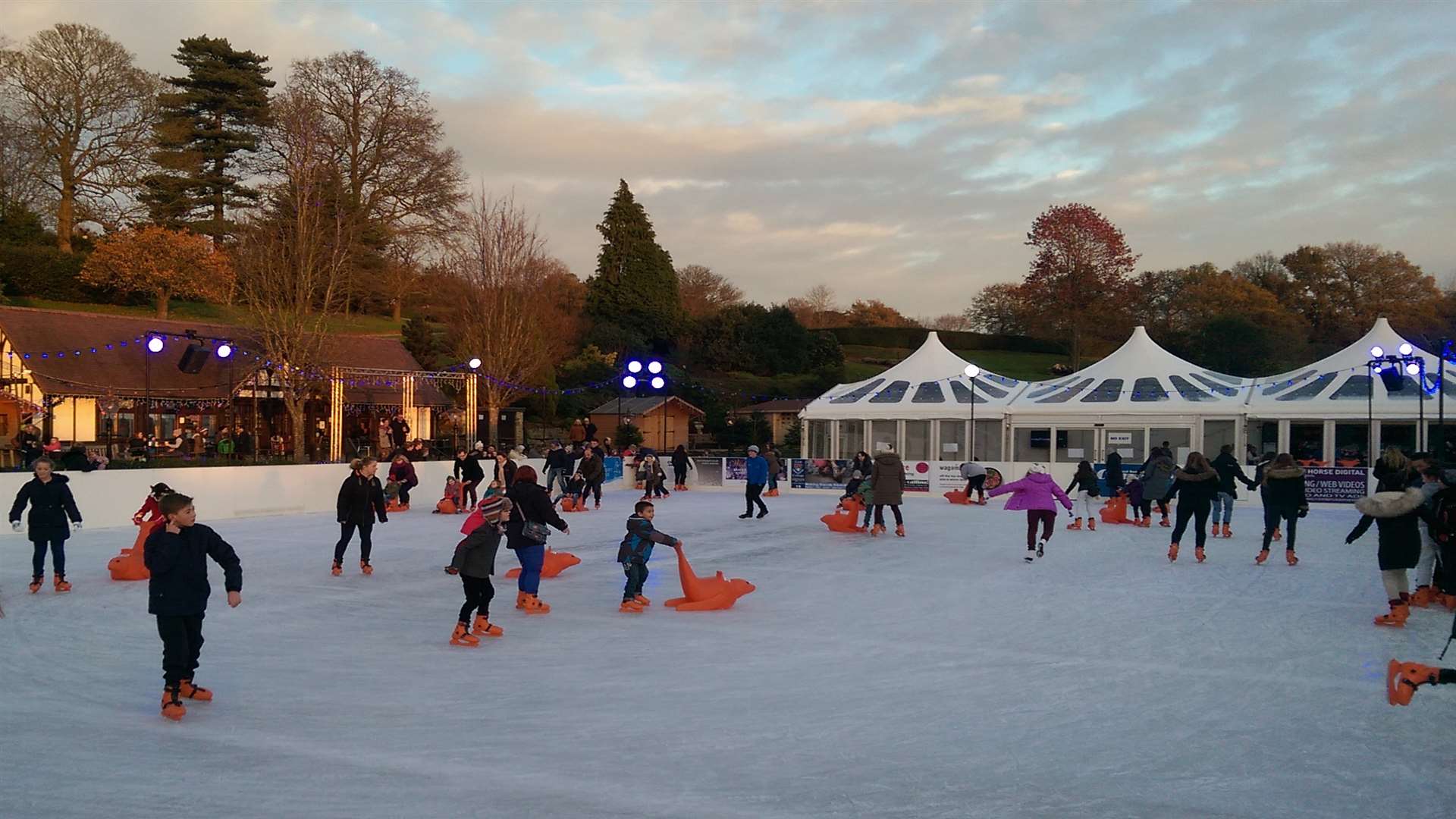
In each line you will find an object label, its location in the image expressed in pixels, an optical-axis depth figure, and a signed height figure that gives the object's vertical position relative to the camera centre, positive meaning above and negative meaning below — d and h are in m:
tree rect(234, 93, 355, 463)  29.17 +4.12
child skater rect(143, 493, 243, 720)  5.97 -0.98
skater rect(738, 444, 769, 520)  18.89 -0.99
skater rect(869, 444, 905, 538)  15.97 -0.93
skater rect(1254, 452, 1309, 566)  12.06 -0.75
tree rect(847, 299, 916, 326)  73.88 +7.36
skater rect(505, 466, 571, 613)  9.19 -0.86
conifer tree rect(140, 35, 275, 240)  43.66 +11.87
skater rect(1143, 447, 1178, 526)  16.83 -0.84
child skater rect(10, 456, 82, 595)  9.86 -0.91
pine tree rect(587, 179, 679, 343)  54.03 +7.10
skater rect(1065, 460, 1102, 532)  16.92 -0.98
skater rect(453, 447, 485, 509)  19.41 -1.02
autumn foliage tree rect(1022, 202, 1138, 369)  52.91 +7.65
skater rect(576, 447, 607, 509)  20.70 -1.02
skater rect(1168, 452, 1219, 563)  12.09 -0.76
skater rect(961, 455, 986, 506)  24.42 -1.26
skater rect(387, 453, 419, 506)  19.98 -1.04
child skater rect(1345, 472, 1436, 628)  8.73 -0.92
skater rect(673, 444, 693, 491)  27.98 -1.32
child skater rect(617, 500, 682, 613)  9.65 -1.21
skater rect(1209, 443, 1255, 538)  15.14 -0.84
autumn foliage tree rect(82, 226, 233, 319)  39.72 +5.67
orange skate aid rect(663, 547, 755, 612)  9.71 -1.57
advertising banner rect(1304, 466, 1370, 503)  23.41 -1.32
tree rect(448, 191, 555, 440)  38.94 +4.32
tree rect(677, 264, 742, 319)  64.44 +8.01
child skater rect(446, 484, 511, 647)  7.91 -1.12
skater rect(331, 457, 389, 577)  11.38 -0.93
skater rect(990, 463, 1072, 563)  13.02 -0.93
